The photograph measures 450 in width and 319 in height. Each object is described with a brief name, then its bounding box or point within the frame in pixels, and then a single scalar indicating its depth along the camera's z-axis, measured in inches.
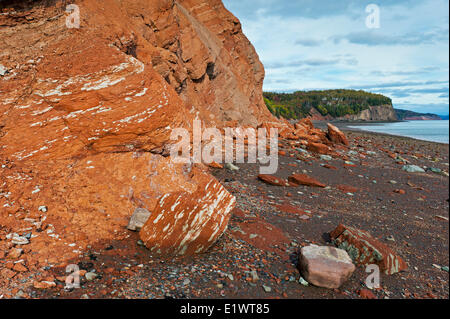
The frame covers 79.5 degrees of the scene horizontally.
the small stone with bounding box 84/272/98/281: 139.6
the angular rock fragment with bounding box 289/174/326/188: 387.5
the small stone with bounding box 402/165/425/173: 555.5
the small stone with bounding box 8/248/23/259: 142.7
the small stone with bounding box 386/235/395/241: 255.7
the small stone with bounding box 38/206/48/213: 176.7
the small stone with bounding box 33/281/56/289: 128.0
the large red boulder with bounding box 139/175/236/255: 174.9
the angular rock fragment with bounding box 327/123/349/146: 783.7
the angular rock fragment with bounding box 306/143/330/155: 606.5
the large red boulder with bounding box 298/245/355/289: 158.4
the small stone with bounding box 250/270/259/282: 159.6
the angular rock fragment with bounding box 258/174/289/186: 371.9
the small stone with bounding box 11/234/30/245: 151.9
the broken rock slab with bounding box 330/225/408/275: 189.3
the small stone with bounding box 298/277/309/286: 161.2
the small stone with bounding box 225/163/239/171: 417.7
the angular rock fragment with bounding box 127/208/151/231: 188.5
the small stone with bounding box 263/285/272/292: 152.7
